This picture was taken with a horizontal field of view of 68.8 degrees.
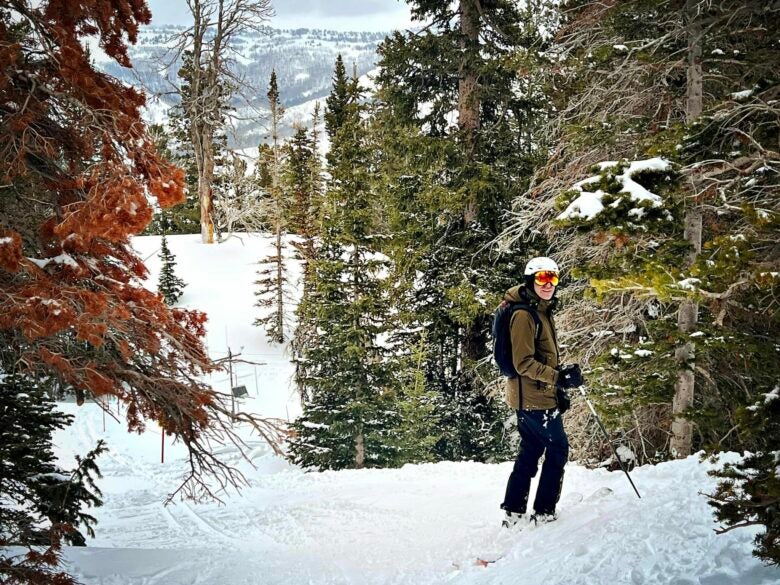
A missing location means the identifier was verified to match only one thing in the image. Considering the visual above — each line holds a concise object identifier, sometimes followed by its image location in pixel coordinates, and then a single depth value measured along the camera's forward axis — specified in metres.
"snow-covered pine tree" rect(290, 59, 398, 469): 15.82
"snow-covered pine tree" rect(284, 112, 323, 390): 22.95
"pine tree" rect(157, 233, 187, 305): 25.67
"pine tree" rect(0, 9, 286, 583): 4.48
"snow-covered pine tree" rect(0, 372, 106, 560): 6.09
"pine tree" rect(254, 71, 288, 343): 26.36
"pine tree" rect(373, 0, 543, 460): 13.38
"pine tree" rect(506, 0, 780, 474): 4.76
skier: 5.05
